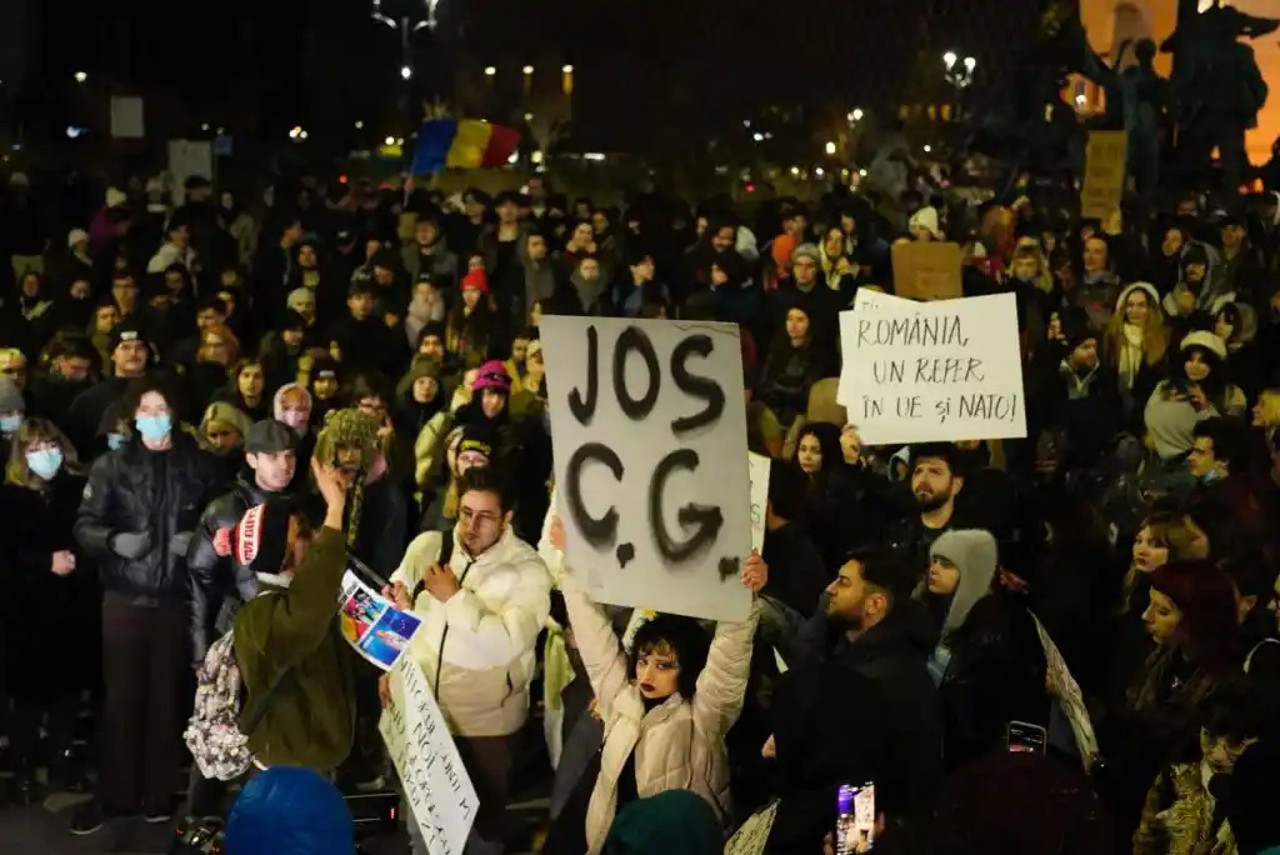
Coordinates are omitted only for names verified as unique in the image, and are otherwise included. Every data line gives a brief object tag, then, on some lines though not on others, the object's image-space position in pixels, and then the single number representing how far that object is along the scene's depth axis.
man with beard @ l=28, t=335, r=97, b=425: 7.50
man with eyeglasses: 4.78
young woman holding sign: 4.25
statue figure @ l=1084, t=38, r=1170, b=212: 15.07
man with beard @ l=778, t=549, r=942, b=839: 3.98
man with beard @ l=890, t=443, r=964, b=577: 5.41
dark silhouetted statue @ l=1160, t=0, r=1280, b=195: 15.59
